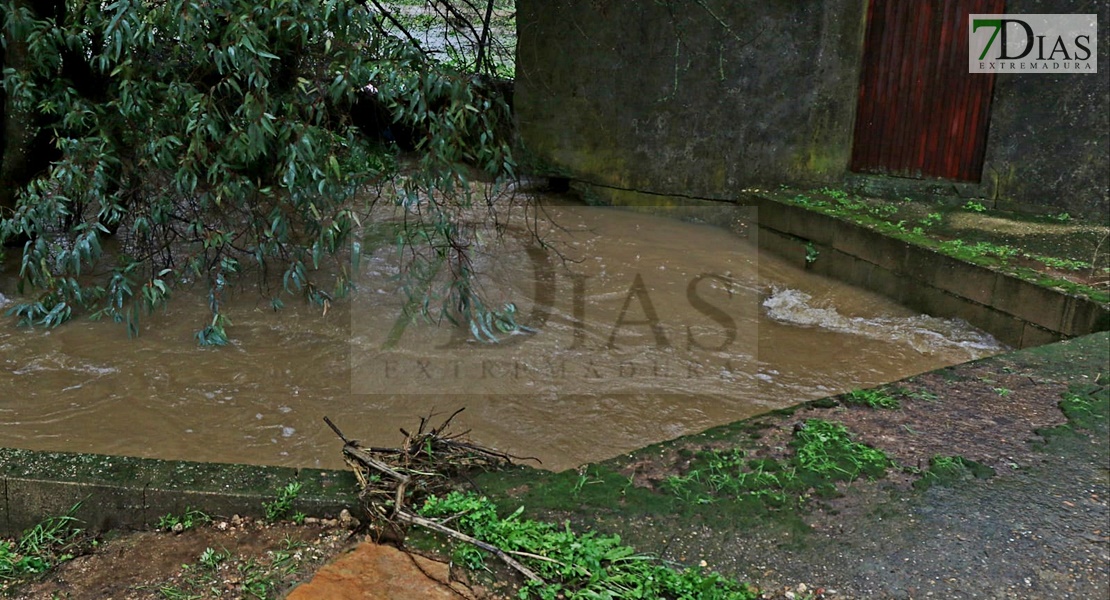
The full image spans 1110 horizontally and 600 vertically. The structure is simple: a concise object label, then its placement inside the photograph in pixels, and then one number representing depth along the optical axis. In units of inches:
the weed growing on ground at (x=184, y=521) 111.4
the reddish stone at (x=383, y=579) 94.5
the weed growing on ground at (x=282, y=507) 110.2
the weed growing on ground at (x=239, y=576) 97.6
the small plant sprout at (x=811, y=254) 279.3
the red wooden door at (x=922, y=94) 288.7
